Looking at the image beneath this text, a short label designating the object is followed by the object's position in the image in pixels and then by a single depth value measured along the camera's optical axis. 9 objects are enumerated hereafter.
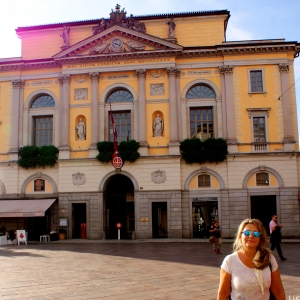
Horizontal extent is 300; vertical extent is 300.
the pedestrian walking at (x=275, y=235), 17.81
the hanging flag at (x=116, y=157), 31.30
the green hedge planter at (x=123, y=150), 31.94
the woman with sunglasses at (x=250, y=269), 4.61
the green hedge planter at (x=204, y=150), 31.27
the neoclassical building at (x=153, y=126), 31.58
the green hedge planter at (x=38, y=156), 33.16
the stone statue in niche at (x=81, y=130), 33.59
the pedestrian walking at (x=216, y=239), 20.11
